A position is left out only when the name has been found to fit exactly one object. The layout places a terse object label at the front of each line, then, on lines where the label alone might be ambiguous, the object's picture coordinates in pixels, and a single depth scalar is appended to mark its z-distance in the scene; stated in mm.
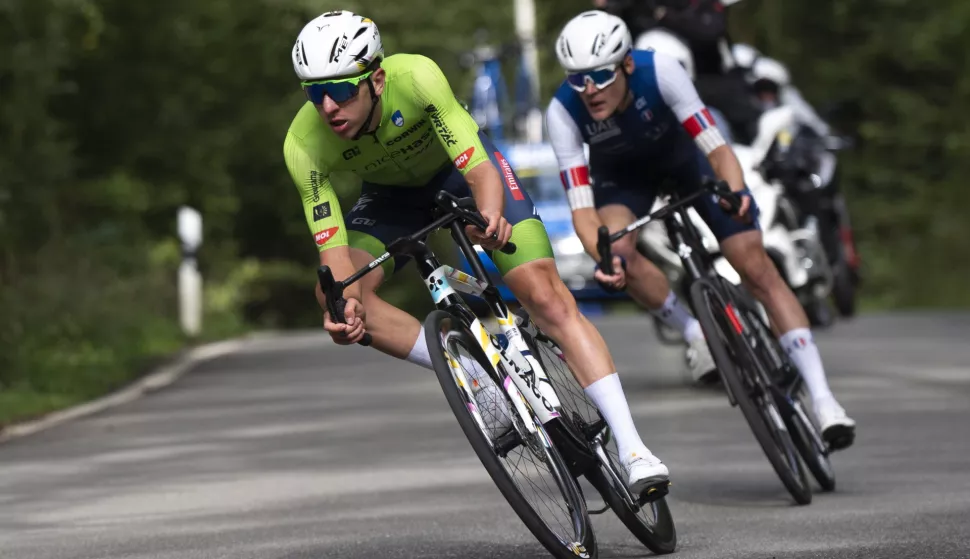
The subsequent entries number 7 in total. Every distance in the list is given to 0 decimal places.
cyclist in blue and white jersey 18359
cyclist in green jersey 14664
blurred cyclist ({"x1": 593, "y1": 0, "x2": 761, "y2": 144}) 28719
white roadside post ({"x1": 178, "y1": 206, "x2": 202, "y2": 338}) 43344
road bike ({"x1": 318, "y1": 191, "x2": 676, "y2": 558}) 13906
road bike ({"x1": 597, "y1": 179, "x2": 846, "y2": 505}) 17609
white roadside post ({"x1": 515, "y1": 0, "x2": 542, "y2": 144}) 85087
